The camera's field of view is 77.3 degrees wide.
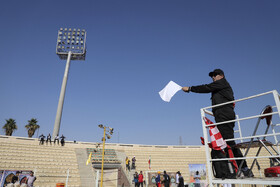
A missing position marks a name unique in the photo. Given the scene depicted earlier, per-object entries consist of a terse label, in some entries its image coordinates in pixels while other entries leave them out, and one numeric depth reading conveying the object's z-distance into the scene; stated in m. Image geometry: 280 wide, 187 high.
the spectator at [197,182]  12.54
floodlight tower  36.20
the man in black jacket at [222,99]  2.86
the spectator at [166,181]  12.02
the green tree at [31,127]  32.66
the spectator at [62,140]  25.12
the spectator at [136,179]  15.06
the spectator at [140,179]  14.79
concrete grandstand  16.79
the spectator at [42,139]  24.28
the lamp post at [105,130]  15.26
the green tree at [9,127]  31.60
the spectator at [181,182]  11.19
